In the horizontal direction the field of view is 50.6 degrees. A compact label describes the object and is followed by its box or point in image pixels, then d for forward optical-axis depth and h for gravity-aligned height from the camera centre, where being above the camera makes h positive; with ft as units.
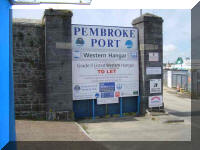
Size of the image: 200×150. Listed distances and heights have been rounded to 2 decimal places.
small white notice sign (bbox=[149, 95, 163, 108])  36.81 -5.00
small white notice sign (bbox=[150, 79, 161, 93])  36.94 -2.27
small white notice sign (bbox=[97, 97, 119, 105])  34.47 -4.54
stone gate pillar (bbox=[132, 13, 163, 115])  36.40 +3.87
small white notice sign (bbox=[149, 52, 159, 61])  36.76 +2.91
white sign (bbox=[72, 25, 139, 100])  33.17 +1.82
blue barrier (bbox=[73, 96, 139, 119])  33.94 -5.80
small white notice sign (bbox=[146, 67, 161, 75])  36.63 +0.46
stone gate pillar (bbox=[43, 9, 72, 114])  30.66 +2.09
